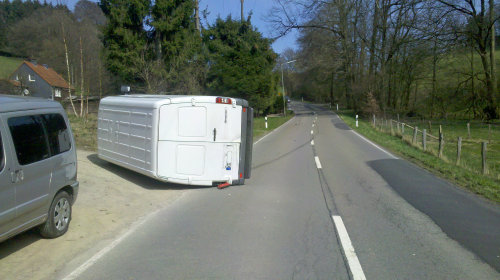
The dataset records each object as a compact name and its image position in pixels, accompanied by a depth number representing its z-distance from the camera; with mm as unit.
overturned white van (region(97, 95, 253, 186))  8961
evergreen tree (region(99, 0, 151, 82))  25469
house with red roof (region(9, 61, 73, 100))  40094
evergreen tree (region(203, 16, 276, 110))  39094
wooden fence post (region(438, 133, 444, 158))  16312
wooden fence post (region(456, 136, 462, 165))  14603
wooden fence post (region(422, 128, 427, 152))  18406
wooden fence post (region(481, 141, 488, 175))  12706
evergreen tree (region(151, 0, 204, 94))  25203
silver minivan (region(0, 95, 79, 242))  4910
